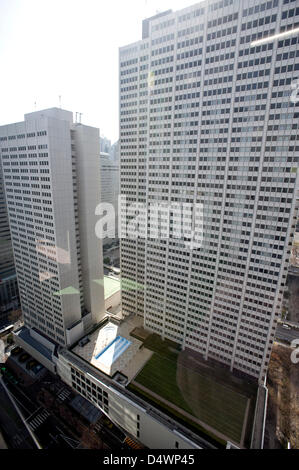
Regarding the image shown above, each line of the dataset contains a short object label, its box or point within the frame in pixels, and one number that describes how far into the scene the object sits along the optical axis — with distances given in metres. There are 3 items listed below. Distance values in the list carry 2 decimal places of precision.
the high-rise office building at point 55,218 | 55.44
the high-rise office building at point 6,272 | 95.38
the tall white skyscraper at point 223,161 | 42.62
